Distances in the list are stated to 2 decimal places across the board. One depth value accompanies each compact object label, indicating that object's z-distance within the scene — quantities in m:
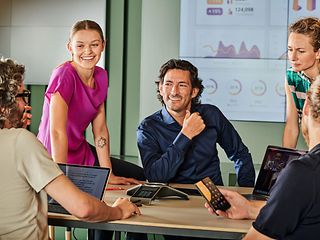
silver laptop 2.73
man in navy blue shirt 3.52
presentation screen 5.59
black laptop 3.14
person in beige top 2.31
